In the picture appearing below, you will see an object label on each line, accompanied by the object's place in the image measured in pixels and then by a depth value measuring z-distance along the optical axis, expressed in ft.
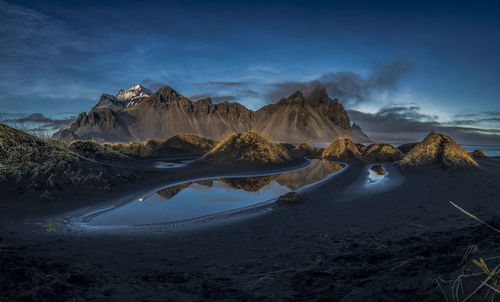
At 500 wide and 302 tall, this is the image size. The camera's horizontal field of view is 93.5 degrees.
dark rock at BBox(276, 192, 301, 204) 21.77
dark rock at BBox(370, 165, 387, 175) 41.51
